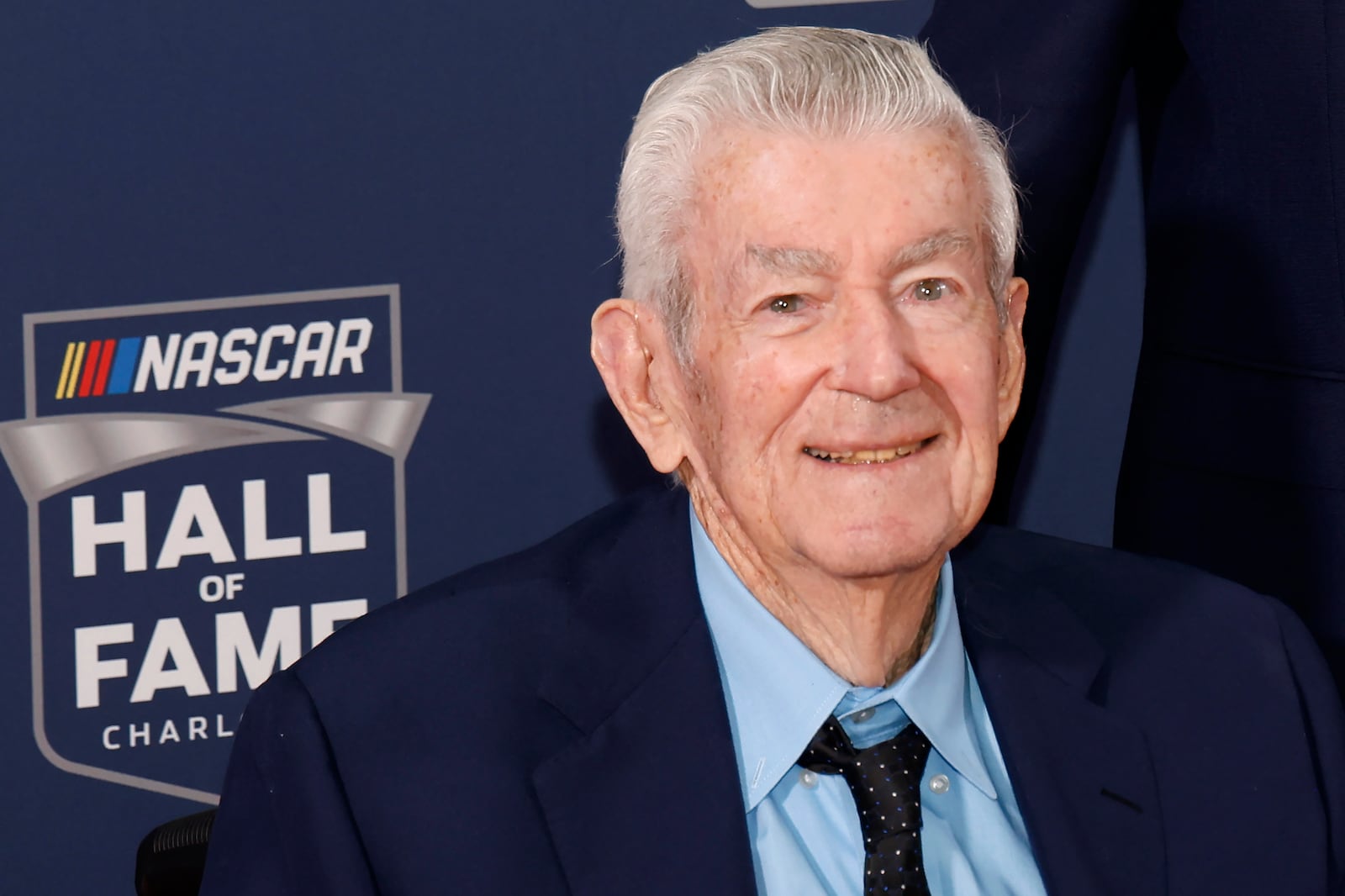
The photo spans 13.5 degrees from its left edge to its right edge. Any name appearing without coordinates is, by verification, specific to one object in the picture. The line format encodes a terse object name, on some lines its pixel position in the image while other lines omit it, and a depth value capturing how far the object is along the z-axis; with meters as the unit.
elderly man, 2.39
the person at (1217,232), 2.60
